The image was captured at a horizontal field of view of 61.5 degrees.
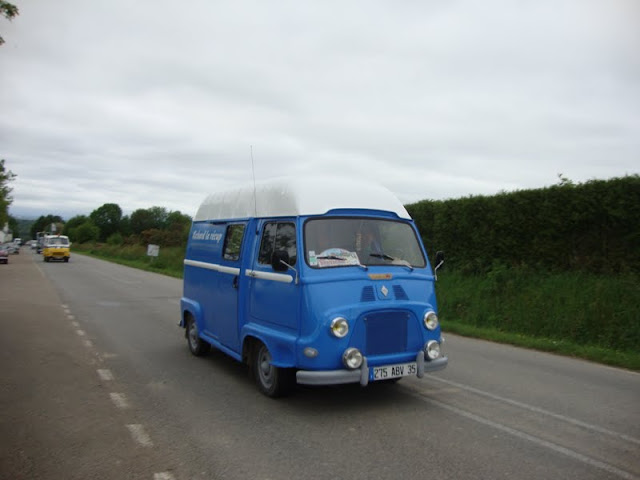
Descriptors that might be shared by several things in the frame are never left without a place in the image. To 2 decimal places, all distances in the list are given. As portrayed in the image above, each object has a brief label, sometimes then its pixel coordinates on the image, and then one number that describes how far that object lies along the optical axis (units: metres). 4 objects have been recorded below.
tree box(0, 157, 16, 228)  41.06
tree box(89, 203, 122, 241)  153.38
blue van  5.43
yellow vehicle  44.66
